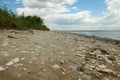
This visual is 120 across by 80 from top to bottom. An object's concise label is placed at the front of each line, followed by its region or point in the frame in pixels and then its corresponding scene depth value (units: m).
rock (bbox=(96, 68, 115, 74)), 1.67
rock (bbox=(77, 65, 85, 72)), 1.63
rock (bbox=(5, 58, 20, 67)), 1.54
